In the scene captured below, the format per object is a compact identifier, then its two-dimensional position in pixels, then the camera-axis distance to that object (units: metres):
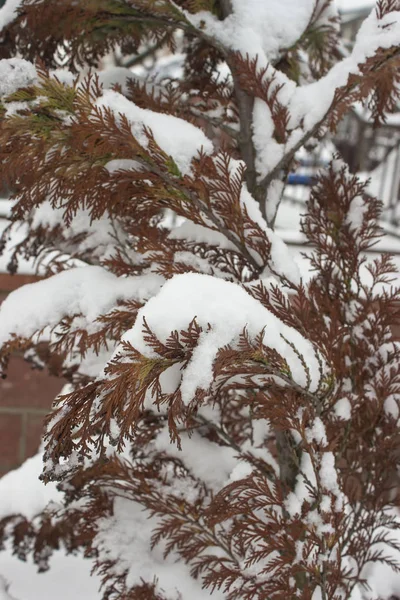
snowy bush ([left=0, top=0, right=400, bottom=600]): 0.98
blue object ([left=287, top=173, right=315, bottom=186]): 6.57
